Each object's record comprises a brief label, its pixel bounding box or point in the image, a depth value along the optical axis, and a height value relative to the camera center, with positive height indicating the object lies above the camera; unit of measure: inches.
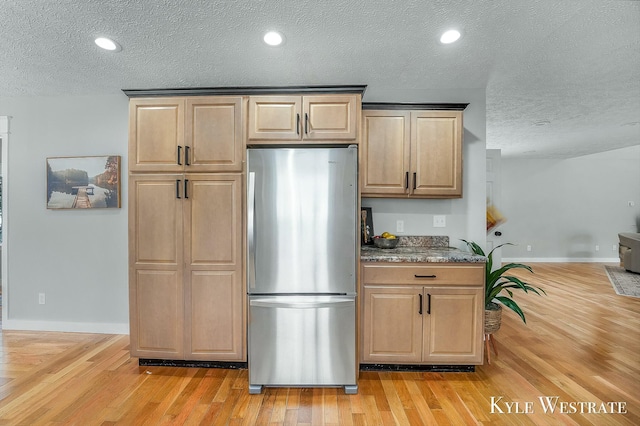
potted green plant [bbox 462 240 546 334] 100.1 -27.4
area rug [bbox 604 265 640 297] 187.5 -44.4
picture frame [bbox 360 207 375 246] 112.0 -4.6
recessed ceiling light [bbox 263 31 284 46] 79.5 +45.3
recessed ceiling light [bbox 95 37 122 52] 82.2 +45.1
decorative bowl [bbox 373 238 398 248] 105.3 -9.7
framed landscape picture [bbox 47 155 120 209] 121.4 +11.3
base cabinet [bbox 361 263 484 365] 93.1 -29.4
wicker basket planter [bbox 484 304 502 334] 100.1 -34.0
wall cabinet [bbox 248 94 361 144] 92.5 +28.3
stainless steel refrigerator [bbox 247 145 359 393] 86.1 -12.5
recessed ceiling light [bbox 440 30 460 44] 78.4 +45.6
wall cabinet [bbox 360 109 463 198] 103.7 +20.3
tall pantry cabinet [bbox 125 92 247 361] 95.7 -2.7
